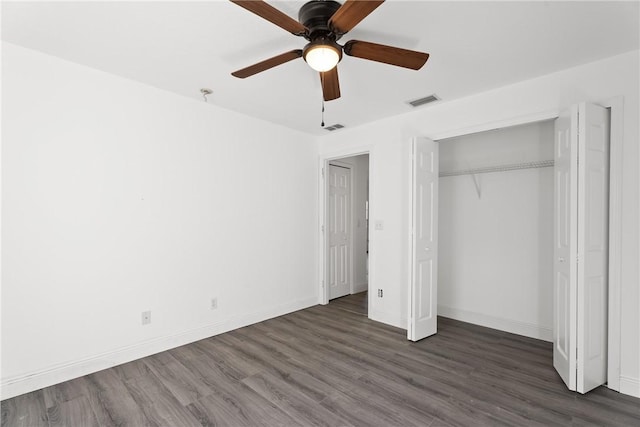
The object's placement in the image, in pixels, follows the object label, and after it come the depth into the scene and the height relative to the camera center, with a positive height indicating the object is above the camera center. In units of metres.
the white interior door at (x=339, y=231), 5.03 -0.37
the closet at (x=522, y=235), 2.35 -0.28
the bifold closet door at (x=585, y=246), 2.31 -0.29
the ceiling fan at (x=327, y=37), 1.54 +0.98
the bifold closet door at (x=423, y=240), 3.29 -0.35
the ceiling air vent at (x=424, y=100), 3.27 +1.18
